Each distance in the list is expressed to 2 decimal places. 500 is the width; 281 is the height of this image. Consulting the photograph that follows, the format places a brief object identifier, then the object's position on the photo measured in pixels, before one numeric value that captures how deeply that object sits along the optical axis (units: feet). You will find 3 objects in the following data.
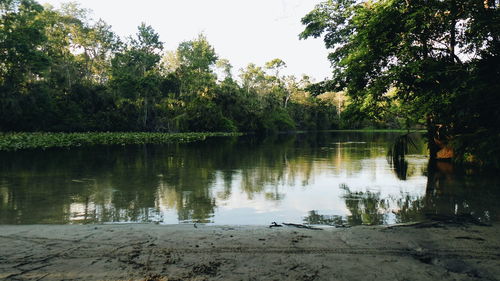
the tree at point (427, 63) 19.61
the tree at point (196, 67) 207.41
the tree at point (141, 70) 182.39
